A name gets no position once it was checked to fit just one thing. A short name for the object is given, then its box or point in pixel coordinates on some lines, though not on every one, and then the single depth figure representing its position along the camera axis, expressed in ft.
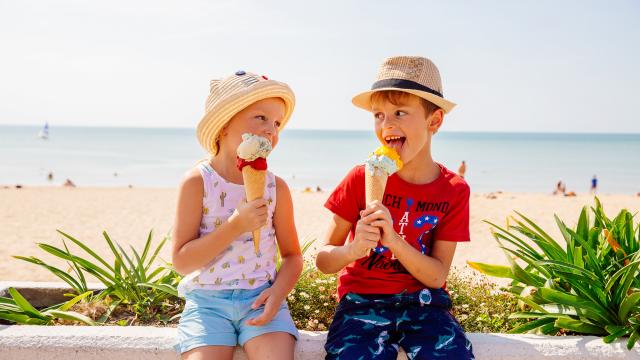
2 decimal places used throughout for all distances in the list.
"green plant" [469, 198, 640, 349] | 9.75
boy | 8.55
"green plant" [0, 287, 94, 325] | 10.44
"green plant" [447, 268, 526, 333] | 11.27
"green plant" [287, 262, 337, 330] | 11.27
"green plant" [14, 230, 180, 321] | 11.50
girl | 8.11
